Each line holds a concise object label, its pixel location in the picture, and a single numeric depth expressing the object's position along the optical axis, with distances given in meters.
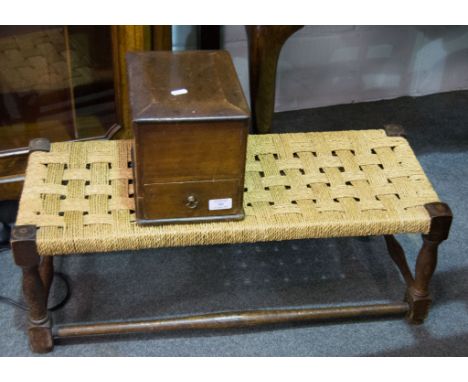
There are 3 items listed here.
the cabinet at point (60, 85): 1.52
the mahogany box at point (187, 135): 1.13
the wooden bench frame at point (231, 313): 1.29
